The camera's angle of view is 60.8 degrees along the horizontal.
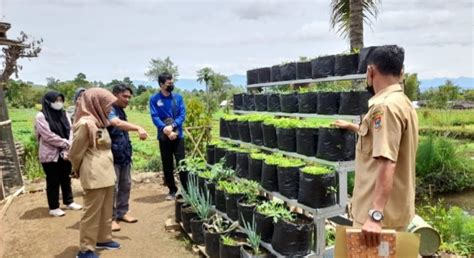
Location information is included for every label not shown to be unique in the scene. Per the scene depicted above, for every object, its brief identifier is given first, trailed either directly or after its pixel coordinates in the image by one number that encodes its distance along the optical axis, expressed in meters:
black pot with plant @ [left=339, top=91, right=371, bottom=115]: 3.24
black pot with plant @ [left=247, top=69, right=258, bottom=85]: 5.10
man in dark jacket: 4.04
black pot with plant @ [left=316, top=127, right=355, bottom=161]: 3.19
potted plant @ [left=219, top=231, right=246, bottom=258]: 3.43
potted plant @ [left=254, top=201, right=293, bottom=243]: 3.30
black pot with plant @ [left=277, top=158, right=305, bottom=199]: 3.45
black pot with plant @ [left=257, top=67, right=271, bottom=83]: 4.86
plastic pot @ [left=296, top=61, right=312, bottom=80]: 4.04
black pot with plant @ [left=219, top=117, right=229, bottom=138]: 5.09
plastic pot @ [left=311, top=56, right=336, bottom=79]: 3.62
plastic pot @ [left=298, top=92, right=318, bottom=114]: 3.78
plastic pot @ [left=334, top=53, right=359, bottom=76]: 3.37
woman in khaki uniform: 3.42
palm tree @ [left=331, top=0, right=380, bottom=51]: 6.70
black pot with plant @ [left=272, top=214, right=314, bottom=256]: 3.13
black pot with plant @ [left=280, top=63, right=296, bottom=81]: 4.27
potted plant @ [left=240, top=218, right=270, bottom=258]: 3.30
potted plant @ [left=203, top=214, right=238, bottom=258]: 3.64
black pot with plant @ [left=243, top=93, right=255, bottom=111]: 5.02
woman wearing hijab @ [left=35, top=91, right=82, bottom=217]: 4.75
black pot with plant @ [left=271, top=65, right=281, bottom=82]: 4.55
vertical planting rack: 3.20
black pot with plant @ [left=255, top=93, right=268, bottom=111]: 4.70
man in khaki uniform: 1.87
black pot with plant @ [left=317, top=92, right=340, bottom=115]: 3.49
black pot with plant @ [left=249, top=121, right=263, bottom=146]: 4.27
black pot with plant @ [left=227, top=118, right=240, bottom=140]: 4.77
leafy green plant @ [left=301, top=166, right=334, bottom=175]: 3.17
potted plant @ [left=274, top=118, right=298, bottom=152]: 3.69
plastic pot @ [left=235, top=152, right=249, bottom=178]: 4.23
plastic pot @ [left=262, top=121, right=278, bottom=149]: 4.00
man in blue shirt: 5.18
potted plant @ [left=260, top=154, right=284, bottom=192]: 3.67
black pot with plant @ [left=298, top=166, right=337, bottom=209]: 3.16
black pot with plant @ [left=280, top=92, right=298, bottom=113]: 4.11
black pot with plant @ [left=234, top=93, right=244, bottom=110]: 5.26
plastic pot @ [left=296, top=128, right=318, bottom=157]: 3.45
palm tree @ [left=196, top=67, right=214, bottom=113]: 13.29
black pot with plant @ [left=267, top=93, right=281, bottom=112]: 4.42
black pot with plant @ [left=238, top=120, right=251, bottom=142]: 4.52
